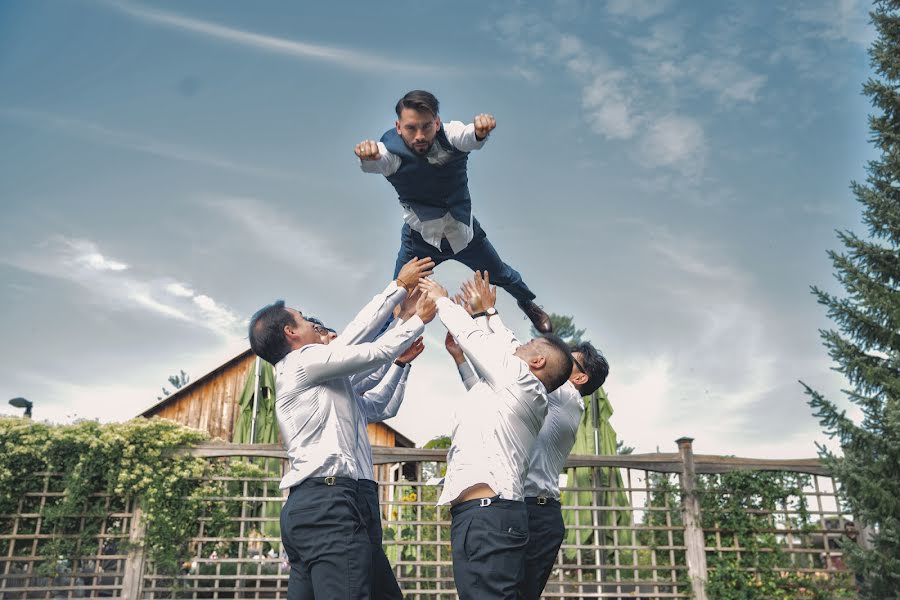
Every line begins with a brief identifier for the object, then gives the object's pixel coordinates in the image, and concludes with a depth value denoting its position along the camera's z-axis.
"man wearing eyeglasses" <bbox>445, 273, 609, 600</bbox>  3.26
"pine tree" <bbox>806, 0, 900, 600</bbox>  6.75
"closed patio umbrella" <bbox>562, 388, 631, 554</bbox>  7.88
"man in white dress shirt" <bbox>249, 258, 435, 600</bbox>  2.63
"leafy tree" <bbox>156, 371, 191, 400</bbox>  39.07
